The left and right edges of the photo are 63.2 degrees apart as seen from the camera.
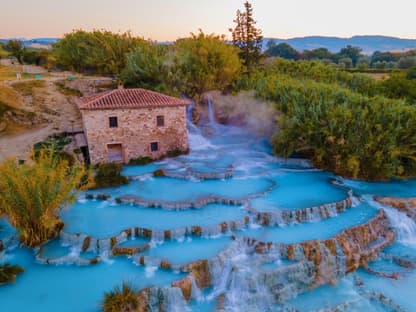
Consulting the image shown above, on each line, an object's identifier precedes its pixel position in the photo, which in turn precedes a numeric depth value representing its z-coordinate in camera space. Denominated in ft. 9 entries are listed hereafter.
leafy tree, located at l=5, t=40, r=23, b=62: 174.60
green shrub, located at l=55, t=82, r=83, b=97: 107.02
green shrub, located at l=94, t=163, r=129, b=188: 59.26
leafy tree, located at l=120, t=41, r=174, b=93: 92.99
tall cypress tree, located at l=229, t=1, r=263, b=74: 131.28
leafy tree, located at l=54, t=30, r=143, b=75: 129.39
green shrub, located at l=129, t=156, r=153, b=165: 71.26
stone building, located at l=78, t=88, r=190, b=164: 67.41
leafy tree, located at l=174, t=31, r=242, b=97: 93.81
